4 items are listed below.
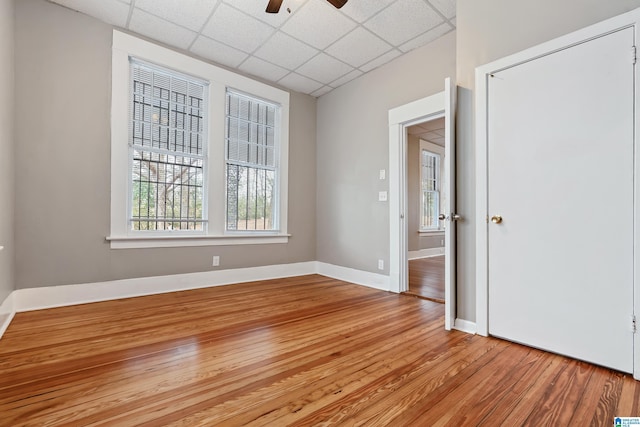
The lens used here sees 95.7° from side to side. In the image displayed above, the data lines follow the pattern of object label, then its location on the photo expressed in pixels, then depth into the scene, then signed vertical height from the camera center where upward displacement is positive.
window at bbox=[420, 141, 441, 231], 6.72 +0.67
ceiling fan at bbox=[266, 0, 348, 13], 2.32 +1.71
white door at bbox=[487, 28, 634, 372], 1.66 +0.10
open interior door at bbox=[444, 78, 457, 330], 2.29 +0.06
